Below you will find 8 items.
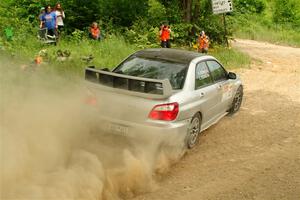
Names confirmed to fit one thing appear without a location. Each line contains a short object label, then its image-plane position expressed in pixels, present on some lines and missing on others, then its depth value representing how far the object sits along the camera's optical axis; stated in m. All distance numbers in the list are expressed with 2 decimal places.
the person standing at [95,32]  17.12
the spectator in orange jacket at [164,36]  18.08
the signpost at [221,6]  19.19
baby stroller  15.50
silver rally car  6.84
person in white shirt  17.06
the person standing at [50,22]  16.25
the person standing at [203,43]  18.62
